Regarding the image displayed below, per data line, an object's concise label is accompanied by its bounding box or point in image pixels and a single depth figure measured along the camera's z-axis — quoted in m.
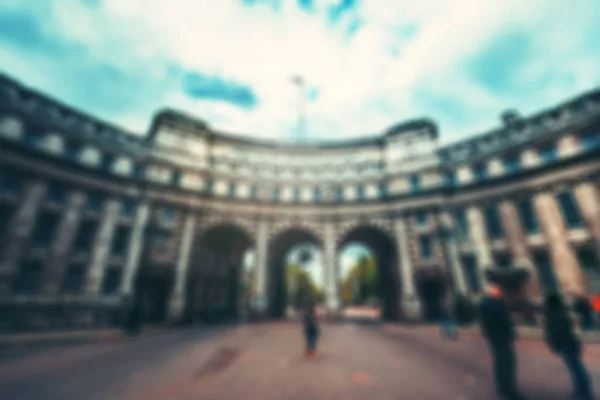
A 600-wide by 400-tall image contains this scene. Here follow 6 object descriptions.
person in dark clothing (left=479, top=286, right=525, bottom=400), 5.05
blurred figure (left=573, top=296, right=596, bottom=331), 15.90
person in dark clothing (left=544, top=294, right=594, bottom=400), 4.95
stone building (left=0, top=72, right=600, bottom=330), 18.88
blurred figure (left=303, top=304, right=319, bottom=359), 10.35
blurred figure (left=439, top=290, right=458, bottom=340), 14.90
